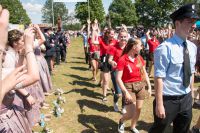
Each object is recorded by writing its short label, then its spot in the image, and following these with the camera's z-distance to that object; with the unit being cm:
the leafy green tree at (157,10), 5143
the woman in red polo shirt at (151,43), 775
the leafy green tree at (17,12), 6039
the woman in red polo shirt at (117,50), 460
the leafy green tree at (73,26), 7807
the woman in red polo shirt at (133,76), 378
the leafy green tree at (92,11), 4373
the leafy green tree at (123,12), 6310
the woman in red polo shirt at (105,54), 565
